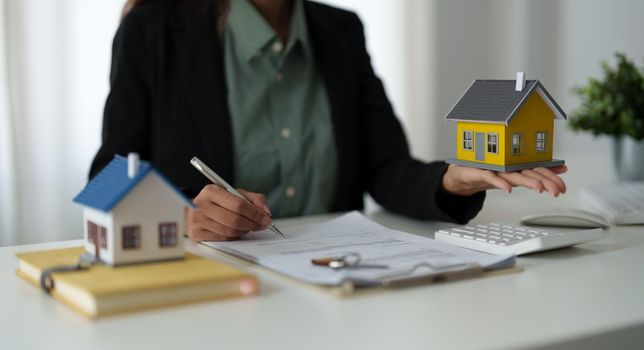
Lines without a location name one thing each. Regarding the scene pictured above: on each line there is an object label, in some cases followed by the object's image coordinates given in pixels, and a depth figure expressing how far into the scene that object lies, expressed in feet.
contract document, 2.68
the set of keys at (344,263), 2.75
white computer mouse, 3.80
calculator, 3.13
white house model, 2.53
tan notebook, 2.30
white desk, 2.12
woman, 4.58
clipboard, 2.55
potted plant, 5.37
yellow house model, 3.22
